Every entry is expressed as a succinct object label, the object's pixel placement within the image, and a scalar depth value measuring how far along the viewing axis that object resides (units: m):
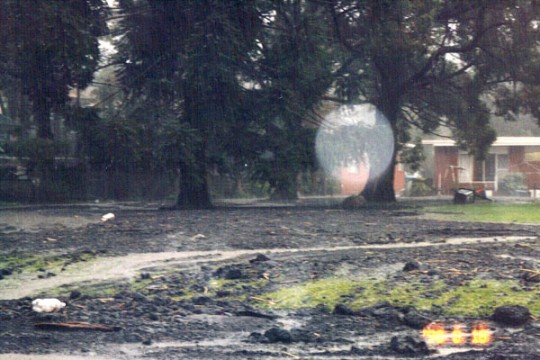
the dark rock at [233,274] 19.57
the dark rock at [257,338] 13.52
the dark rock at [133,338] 13.60
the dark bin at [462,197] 61.44
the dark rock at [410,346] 12.56
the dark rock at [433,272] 19.41
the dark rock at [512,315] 14.44
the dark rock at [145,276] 20.10
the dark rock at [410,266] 20.05
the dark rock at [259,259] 22.27
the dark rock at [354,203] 56.17
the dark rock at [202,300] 16.76
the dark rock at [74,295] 17.24
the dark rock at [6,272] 21.03
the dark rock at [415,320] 14.42
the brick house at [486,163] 92.22
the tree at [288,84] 50.96
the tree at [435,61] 54.19
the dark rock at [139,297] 17.03
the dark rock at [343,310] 15.43
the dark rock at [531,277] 18.28
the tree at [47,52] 27.88
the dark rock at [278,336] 13.43
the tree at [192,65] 46.68
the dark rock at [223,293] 17.59
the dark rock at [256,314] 15.54
